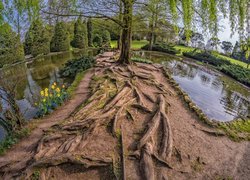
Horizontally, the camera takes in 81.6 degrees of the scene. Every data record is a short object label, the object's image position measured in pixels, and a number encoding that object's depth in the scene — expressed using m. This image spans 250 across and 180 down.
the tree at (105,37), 17.71
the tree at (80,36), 16.50
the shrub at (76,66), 9.07
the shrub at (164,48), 16.61
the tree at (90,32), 18.55
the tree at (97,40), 17.09
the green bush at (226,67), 10.66
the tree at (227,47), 25.36
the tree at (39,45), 11.80
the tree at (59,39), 14.23
